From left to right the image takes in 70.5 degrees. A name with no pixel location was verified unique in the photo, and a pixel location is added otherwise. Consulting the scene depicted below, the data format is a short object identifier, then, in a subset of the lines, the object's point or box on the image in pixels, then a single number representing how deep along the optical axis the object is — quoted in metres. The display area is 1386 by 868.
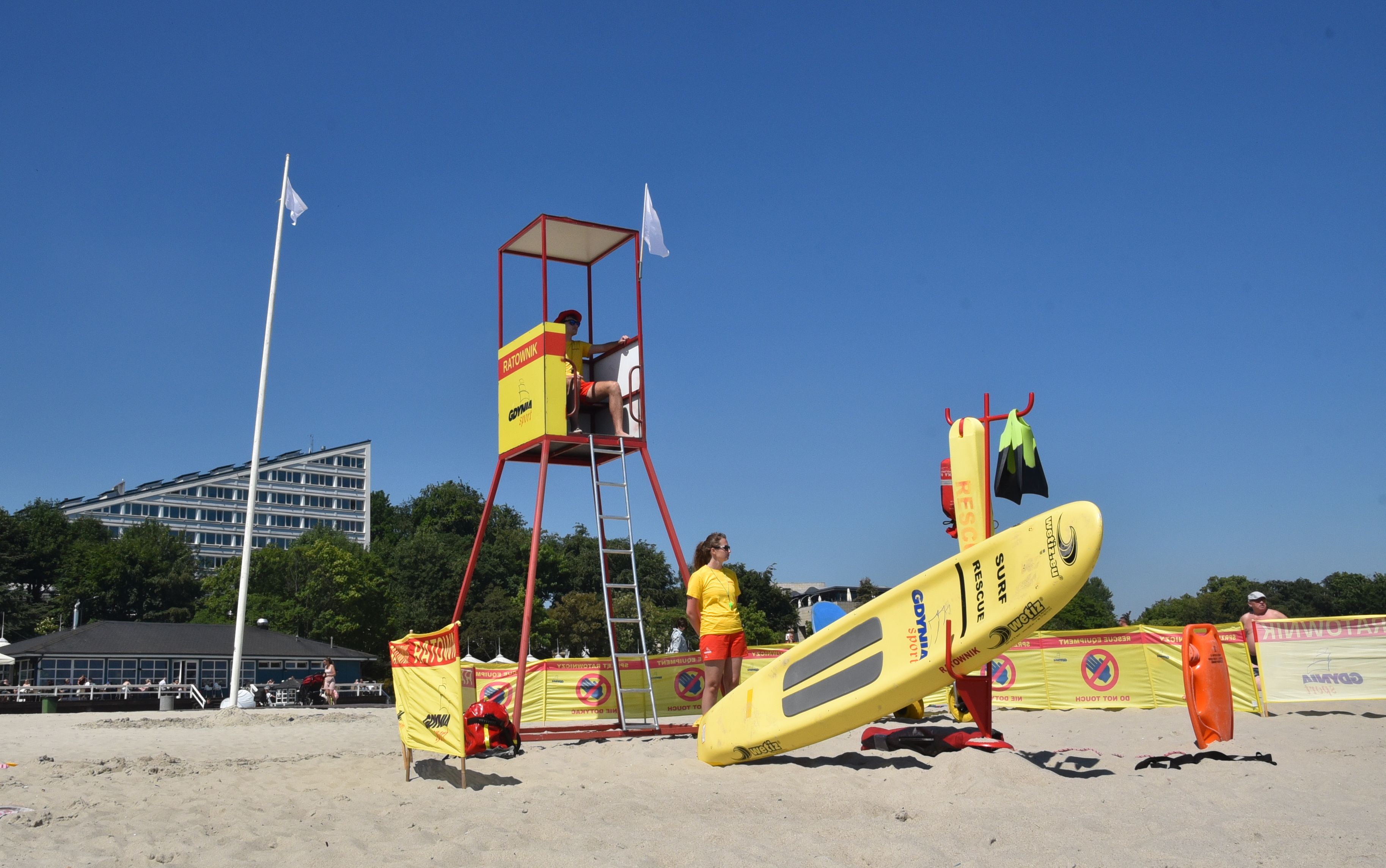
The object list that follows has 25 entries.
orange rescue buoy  6.32
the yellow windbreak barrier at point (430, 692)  6.43
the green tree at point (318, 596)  49.25
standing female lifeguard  7.96
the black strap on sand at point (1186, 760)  6.05
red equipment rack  6.42
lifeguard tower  10.61
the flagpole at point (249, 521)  19.94
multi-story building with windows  91.94
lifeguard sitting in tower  10.80
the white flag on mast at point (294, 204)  22.70
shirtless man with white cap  10.62
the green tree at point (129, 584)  58.88
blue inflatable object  8.91
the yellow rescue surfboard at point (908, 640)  5.53
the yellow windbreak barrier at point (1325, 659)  10.22
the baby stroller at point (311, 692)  26.56
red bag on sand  7.64
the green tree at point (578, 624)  57.19
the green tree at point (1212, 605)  88.81
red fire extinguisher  7.23
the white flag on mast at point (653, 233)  11.61
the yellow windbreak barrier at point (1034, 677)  11.61
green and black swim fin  6.60
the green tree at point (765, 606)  56.62
